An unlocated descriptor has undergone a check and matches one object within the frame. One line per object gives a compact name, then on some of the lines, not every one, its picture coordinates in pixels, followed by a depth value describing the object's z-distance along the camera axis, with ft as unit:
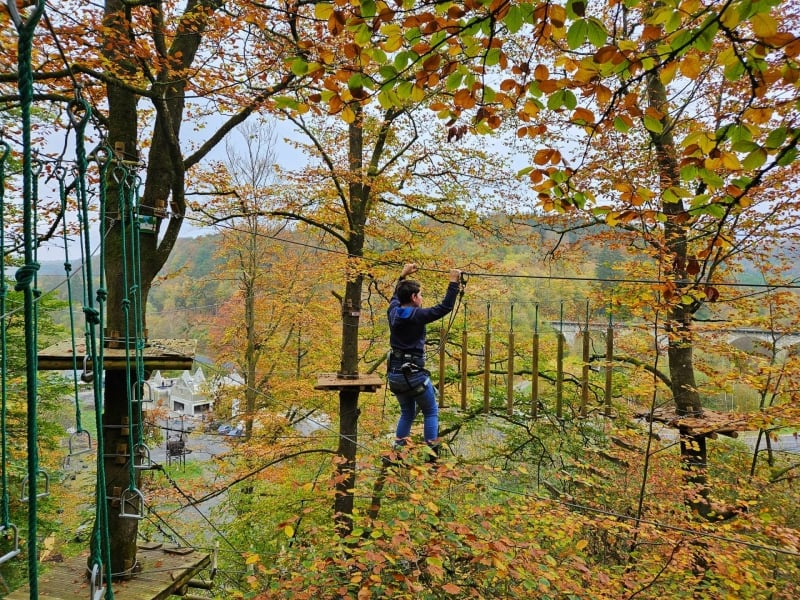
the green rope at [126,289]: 6.12
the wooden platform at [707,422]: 13.43
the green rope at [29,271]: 2.33
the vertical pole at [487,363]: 13.25
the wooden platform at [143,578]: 7.21
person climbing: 10.91
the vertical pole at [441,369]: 13.97
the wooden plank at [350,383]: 14.88
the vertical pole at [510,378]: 13.02
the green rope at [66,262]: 4.98
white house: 69.87
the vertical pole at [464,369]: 13.47
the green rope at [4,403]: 4.07
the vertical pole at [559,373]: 12.80
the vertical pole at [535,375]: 13.07
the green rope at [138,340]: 7.16
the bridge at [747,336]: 14.73
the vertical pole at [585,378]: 12.95
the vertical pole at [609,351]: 12.93
